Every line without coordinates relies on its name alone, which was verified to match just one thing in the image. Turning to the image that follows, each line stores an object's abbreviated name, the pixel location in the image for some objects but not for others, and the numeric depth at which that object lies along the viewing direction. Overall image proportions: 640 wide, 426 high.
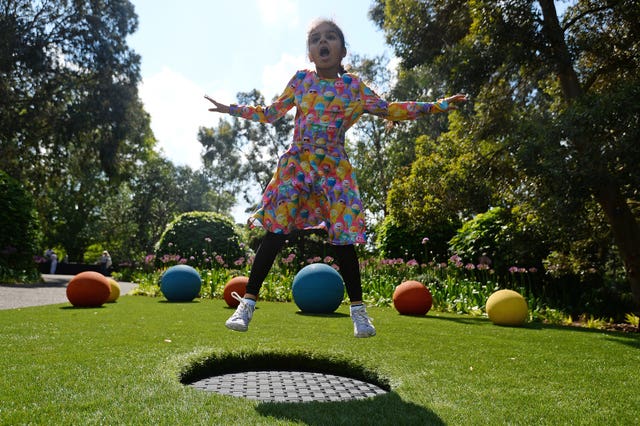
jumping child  3.34
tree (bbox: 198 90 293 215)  35.81
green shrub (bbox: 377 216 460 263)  14.02
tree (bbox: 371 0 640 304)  6.82
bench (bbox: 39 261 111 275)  27.99
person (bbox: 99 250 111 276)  24.72
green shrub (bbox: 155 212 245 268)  15.43
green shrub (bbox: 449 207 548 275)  9.26
